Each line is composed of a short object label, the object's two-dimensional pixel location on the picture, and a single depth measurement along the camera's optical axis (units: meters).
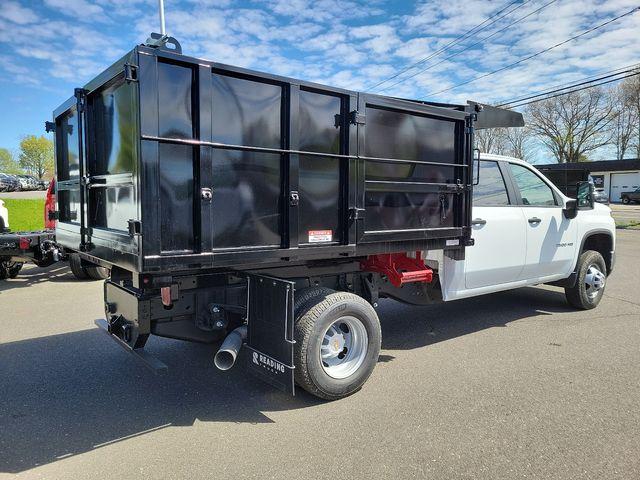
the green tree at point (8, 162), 80.62
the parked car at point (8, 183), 38.00
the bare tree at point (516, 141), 60.03
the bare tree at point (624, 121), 47.38
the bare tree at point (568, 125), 52.16
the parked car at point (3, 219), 9.96
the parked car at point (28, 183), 42.93
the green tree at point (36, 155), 73.94
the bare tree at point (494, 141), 54.66
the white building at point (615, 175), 51.62
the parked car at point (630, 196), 48.00
